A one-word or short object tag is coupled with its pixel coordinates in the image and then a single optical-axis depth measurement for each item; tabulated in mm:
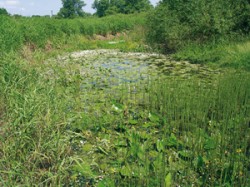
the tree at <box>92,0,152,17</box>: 51969
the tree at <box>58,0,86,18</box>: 57719
